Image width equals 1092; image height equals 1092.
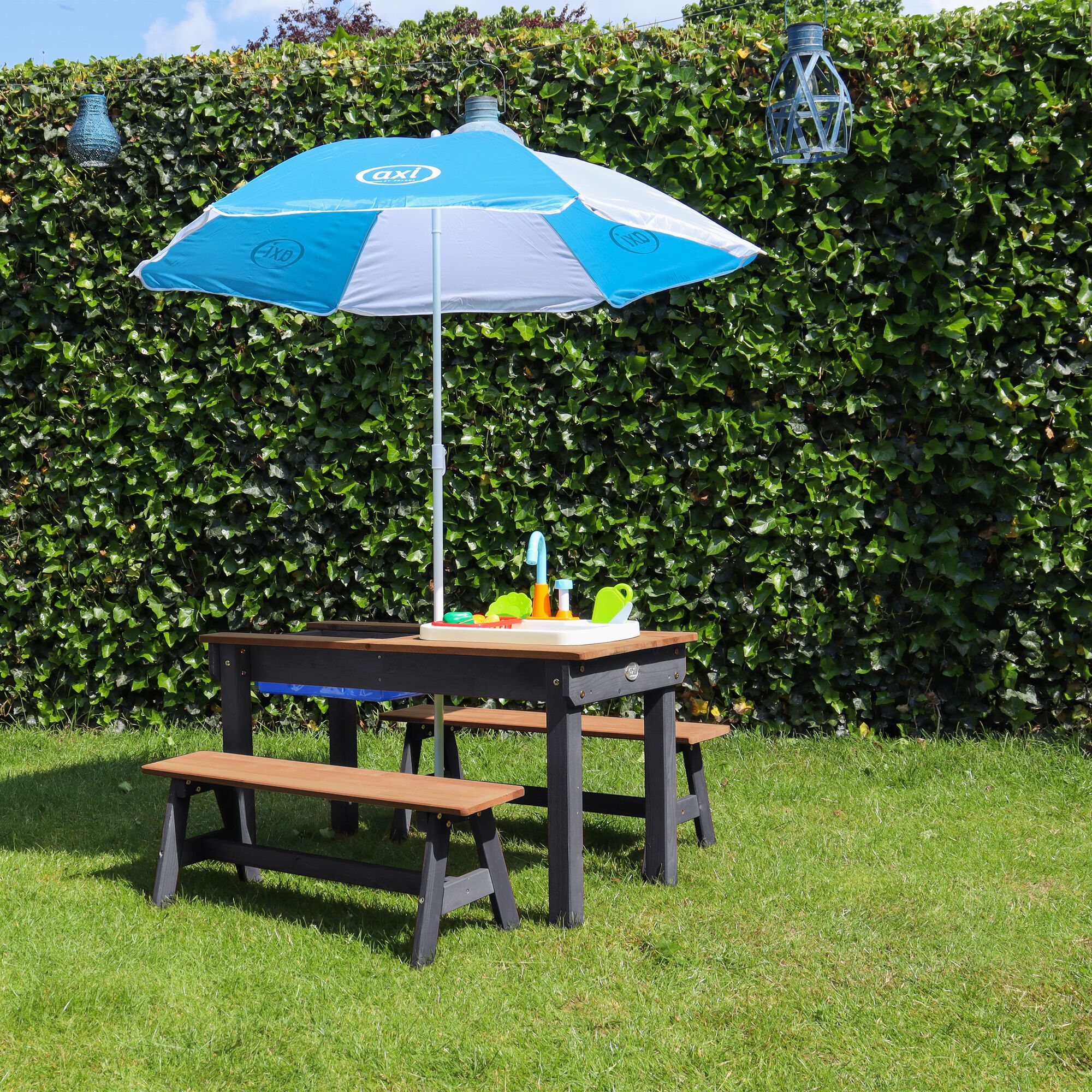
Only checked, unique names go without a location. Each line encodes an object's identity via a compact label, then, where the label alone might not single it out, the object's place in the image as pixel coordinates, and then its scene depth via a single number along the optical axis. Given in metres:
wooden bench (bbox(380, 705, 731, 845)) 4.23
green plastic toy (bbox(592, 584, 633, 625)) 3.93
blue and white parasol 3.38
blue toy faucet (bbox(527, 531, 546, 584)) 3.90
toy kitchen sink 3.60
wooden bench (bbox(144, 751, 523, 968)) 3.28
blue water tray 4.22
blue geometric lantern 4.19
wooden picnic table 3.54
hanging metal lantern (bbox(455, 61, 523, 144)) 3.79
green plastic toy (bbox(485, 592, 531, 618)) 4.05
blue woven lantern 5.97
